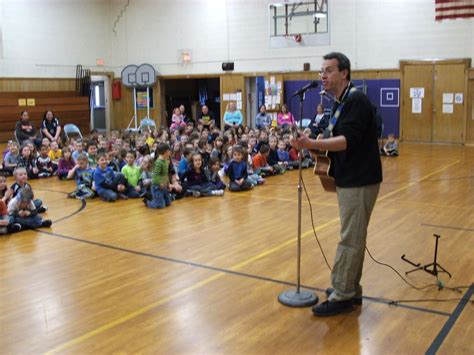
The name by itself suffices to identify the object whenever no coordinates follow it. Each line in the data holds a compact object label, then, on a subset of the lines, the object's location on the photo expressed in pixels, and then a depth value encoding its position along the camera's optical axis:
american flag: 13.70
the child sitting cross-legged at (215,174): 9.29
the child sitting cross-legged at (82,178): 9.05
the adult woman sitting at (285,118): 16.14
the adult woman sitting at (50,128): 14.59
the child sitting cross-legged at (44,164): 11.45
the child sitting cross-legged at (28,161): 11.02
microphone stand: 4.17
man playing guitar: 3.72
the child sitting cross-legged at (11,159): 11.24
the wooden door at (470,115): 16.03
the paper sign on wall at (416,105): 16.94
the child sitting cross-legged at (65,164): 11.05
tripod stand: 4.84
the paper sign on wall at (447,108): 16.41
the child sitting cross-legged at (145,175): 8.91
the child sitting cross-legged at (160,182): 8.11
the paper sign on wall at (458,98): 16.16
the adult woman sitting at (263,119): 16.64
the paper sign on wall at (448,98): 16.32
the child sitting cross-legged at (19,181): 6.98
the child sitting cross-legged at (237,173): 9.35
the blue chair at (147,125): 17.73
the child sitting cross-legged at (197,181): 8.99
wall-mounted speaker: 20.05
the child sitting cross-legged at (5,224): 6.63
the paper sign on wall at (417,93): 16.78
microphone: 4.09
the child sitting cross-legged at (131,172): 9.10
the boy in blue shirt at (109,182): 8.86
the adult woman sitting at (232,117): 16.11
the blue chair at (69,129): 17.71
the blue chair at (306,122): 17.03
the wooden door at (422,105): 16.69
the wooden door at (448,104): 16.14
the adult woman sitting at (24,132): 14.14
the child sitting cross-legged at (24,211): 6.90
